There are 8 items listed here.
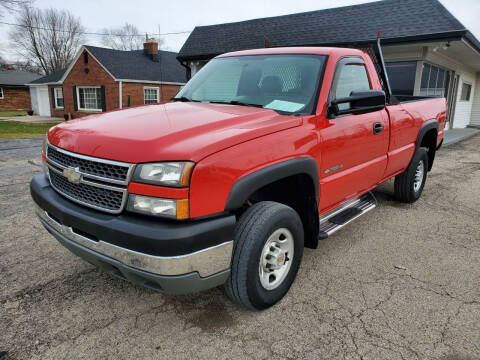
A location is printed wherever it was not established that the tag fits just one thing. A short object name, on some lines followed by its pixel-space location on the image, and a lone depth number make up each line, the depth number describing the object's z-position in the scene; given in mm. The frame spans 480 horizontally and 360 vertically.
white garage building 10292
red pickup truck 1995
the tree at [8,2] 20266
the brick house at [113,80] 22125
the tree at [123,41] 59312
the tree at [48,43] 49188
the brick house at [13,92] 34719
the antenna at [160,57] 25303
